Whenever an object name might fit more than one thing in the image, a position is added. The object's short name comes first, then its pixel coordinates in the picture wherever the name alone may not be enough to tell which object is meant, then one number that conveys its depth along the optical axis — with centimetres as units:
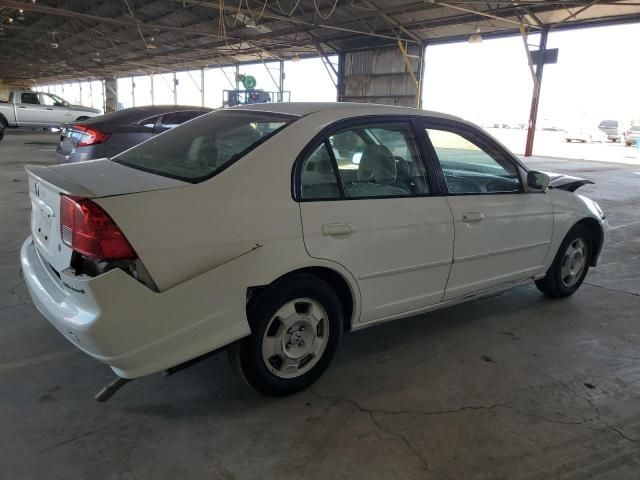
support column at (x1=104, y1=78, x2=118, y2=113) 4603
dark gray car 736
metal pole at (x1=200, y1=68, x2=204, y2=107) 3421
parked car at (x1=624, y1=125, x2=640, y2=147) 3209
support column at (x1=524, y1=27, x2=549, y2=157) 1769
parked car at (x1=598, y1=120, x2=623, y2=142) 3544
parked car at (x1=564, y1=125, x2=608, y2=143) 3328
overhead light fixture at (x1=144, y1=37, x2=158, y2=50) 2385
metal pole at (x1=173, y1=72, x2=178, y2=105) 3690
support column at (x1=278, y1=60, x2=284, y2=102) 2756
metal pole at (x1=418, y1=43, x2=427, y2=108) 2036
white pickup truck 1928
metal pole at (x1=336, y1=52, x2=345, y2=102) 2292
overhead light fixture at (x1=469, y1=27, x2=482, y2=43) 1677
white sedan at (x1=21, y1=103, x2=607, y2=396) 218
